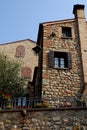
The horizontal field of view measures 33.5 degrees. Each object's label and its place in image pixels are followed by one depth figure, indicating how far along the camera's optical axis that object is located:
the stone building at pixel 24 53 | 16.15
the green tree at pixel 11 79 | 12.43
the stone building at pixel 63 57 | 9.10
